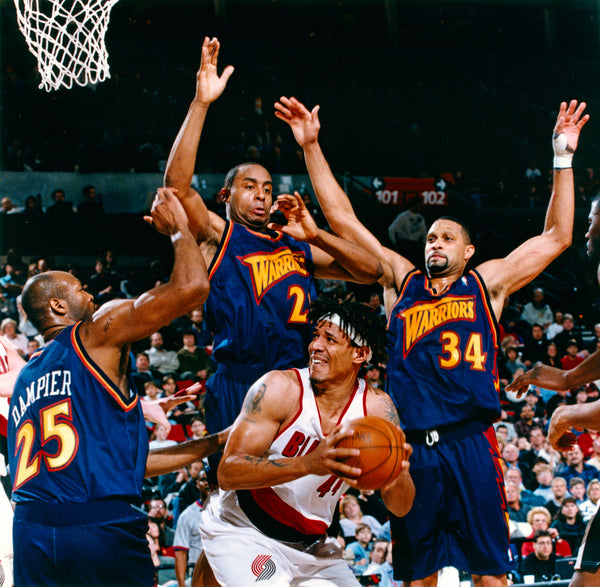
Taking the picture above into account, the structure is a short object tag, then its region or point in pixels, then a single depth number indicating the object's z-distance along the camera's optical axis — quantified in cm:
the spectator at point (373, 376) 1005
